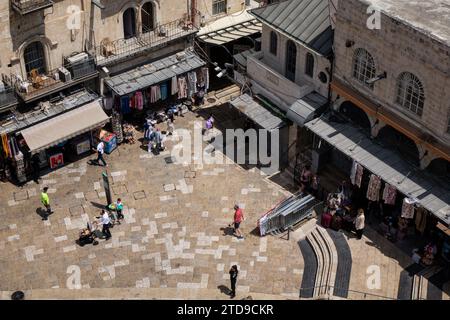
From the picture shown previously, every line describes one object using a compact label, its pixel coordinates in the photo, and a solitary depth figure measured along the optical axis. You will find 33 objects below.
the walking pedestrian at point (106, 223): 47.35
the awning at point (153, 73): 54.22
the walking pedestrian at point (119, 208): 48.84
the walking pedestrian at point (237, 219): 47.75
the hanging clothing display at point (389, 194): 46.25
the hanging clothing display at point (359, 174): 47.56
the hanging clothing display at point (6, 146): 49.43
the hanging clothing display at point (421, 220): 45.97
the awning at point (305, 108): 50.41
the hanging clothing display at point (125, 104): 55.12
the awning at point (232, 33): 58.62
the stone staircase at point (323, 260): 44.62
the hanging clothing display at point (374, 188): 46.88
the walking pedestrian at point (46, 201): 48.59
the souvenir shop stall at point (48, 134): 50.22
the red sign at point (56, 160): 52.72
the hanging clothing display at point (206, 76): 58.62
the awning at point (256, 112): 52.91
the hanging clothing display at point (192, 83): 57.75
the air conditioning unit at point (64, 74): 51.19
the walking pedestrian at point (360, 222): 46.94
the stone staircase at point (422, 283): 44.06
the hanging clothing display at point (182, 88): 57.25
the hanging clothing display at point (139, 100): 55.34
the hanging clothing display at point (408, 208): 44.97
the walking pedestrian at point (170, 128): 56.85
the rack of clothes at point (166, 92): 55.31
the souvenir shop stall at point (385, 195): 44.94
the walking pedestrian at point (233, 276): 43.59
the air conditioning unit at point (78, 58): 51.53
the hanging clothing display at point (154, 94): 56.03
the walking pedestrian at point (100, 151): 52.97
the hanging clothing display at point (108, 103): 54.72
